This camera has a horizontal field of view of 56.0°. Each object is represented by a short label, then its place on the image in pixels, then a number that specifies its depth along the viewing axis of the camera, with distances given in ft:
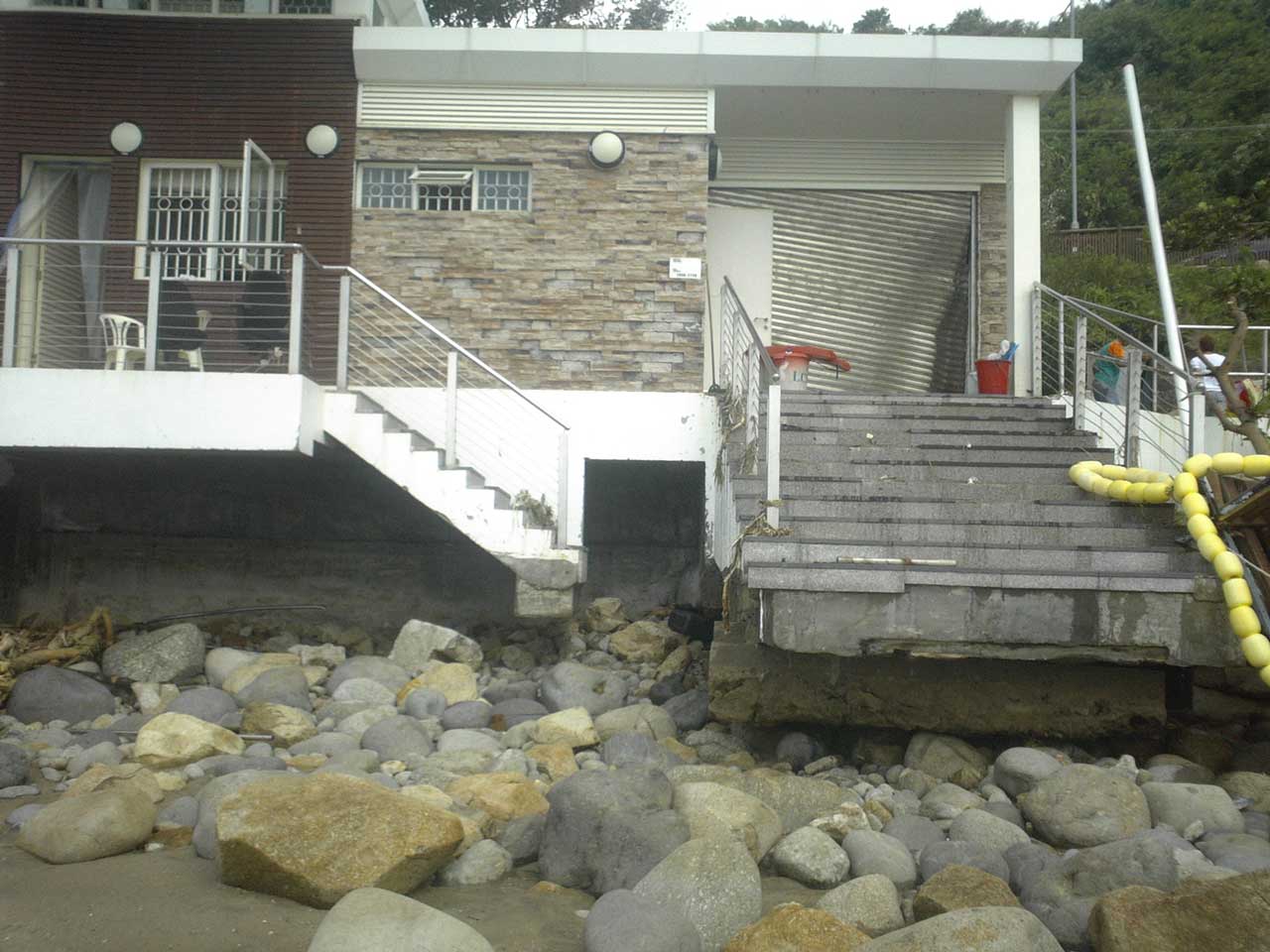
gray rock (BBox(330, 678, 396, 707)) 27.99
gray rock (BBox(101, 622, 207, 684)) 30.27
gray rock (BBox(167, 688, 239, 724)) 26.68
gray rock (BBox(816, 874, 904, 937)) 16.67
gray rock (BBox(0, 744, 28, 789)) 22.97
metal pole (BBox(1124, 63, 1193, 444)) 31.17
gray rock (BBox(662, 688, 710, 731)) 25.95
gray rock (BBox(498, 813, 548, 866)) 19.38
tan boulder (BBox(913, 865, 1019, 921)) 16.43
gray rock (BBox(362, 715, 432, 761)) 24.22
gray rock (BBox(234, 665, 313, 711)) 27.76
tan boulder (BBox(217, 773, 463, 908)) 17.08
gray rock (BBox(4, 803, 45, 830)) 20.59
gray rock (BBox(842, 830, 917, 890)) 18.40
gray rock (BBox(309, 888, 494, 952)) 14.49
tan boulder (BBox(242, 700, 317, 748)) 25.57
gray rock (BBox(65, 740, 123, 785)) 23.81
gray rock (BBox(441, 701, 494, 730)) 26.50
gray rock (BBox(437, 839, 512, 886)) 18.53
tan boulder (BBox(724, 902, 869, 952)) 14.89
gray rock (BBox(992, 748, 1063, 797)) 21.15
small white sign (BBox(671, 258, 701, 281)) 35.40
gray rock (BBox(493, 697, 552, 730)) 26.86
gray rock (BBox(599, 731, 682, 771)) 23.54
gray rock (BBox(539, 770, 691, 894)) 18.07
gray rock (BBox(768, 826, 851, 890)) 18.52
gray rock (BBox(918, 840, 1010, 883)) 18.20
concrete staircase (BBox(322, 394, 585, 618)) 29.78
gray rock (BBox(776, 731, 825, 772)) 23.45
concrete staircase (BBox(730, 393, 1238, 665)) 20.33
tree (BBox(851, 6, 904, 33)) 138.82
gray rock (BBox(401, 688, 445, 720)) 27.04
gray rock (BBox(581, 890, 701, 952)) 15.17
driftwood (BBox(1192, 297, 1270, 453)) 26.18
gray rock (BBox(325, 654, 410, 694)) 29.22
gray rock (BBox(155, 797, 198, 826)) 20.53
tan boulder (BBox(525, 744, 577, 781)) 23.39
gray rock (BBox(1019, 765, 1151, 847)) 19.48
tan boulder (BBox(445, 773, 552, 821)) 20.93
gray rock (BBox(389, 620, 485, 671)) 30.73
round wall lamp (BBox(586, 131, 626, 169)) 35.42
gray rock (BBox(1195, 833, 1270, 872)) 17.88
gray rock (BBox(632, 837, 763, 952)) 16.16
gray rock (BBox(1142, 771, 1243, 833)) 19.56
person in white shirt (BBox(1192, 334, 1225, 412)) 31.73
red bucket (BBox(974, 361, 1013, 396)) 34.65
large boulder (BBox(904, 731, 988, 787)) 22.25
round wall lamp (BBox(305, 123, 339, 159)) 35.94
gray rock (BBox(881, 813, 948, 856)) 19.54
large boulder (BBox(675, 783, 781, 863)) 18.83
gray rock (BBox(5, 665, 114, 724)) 27.89
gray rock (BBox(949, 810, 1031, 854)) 19.29
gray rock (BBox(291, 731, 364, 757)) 24.36
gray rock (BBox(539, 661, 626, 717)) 27.71
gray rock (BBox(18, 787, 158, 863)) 18.92
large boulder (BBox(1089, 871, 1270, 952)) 14.15
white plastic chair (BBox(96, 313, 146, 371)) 30.14
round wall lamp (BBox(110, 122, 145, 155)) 36.11
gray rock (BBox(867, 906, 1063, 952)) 14.19
